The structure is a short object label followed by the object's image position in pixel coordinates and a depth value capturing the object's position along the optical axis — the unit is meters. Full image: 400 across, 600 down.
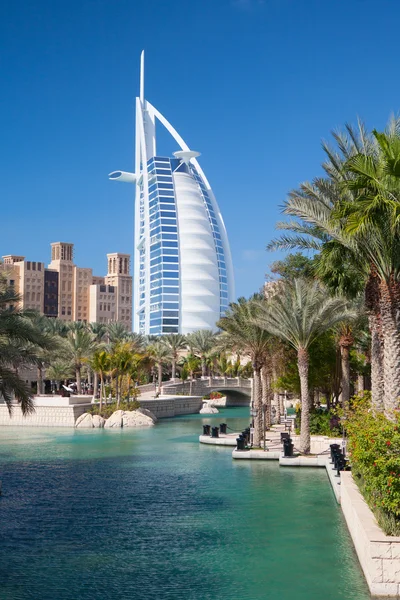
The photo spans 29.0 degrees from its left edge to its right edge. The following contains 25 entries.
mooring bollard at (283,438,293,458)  25.91
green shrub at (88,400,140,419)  48.19
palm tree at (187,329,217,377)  86.19
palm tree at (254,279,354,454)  26.00
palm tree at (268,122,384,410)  17.69
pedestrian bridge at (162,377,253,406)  74.94
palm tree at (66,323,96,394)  58.53
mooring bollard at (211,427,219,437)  35.09
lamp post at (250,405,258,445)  28.28
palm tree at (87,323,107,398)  76.96
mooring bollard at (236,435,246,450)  29.02
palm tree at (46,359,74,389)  67.88
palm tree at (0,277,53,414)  20.75
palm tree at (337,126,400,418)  15.87
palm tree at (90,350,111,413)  49.56
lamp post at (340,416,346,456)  25.08
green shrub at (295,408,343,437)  29.44
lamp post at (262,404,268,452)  28.62
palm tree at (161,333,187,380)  83.77
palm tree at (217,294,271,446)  30.61
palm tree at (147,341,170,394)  76.94
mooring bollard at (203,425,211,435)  36.88
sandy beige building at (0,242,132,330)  173.38
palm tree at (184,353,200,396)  74.88
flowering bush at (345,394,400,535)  11.39
